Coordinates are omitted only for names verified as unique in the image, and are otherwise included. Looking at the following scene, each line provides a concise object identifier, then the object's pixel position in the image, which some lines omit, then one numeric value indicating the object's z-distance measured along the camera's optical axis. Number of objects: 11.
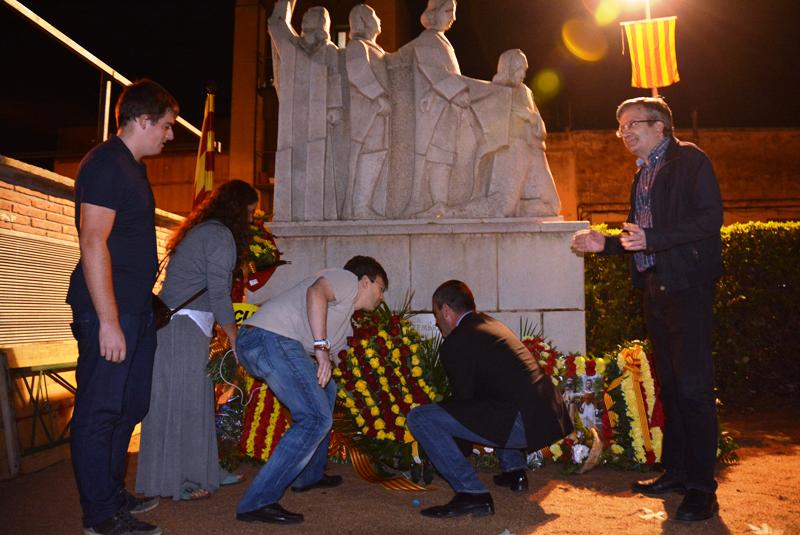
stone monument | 5.27
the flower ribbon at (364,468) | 3.73
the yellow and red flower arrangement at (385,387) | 3.92
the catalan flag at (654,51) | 8.41
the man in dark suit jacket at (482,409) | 3.22
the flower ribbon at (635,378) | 4.26
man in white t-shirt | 2.92
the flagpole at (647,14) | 8.20
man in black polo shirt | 2.60
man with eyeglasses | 3.13
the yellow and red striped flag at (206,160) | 7.68
